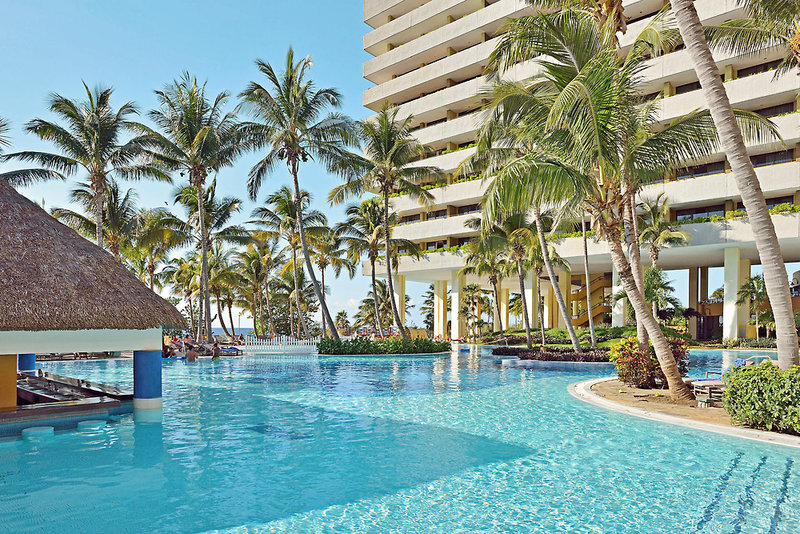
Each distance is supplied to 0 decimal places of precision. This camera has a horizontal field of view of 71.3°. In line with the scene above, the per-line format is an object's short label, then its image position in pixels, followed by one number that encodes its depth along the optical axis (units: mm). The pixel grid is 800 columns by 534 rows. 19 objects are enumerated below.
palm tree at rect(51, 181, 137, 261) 27266
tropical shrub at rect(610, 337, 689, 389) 13359
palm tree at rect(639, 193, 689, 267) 28625
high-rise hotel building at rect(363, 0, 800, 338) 28344
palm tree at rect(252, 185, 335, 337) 32625
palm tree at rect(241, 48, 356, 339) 24944
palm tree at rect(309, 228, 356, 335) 35656
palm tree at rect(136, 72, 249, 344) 26594
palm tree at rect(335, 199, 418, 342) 32781
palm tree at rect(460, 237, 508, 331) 31323
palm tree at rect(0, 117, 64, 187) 23578
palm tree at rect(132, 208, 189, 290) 29344
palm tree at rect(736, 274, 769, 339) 29109
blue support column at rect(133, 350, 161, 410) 11305
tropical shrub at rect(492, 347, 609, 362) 21234
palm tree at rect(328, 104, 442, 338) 27000
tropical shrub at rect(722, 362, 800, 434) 8148
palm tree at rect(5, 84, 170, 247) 23875
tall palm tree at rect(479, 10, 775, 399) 9820
